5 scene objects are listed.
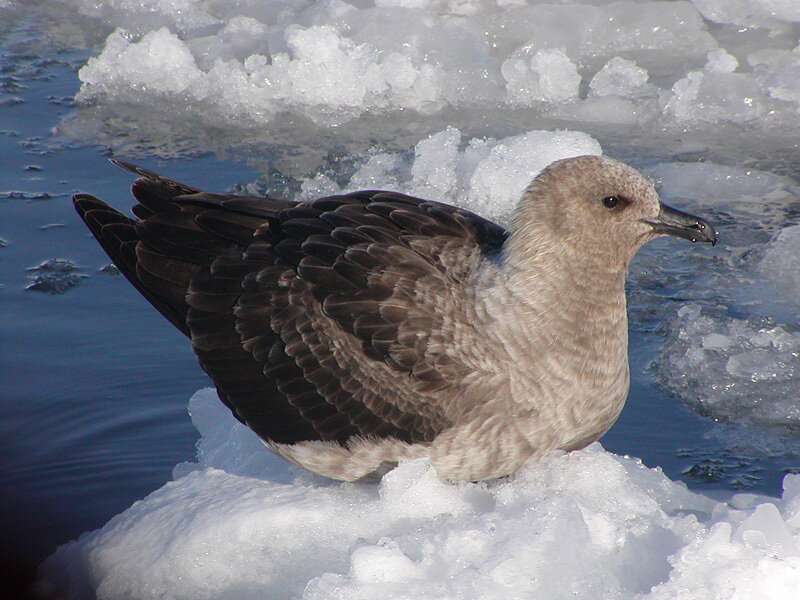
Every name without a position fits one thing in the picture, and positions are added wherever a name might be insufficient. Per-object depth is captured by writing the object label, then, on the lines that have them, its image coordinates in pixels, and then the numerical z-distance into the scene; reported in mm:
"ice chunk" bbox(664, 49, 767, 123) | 13094
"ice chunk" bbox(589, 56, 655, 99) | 13687
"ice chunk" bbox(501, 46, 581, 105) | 13641
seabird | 6730
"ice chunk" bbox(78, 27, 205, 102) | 13977
